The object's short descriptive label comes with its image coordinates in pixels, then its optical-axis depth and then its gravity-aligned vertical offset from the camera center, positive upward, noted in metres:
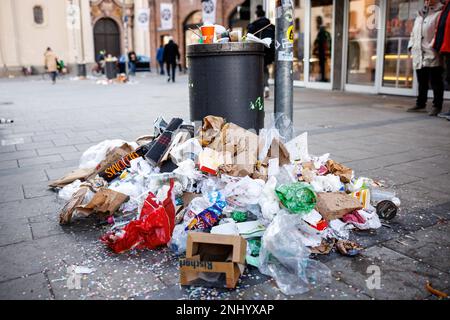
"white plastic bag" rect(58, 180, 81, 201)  3.67 -0.98
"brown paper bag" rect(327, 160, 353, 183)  3.51 -0.82
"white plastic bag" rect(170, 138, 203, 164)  3.55 -0.63
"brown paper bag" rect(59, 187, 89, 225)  3.18 -0.98
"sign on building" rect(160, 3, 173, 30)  23.44 +3.20
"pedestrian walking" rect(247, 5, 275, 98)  8.55 +0.90
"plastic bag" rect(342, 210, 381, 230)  3.00 -1.02
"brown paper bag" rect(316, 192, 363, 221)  2.95 -0.91
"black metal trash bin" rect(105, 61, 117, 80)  19.88 +0.24
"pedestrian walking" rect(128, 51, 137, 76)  25.73 +0.77
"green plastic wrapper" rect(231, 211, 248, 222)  2.97 -0.97
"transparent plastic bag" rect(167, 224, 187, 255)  2.73 -1.05
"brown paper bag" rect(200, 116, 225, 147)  3.68 -0.47
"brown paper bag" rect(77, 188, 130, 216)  3.22 -0.95
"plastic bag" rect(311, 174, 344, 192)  3.29 -0.85
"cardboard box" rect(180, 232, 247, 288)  2.27 -1.00
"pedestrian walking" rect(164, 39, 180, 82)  17.73 +0.87
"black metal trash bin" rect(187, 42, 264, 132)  3.93 -0.06
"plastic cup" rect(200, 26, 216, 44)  4.03 +0.38
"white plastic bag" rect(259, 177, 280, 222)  2.86 -0.86
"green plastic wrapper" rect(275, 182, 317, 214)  2.83 -0.82
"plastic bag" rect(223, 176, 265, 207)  3.03 -0.83
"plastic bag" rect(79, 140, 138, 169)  4.36 -0.79
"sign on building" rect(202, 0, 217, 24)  18.64 +2.78
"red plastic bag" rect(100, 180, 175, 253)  2.75 -1.00
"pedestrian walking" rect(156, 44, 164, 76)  23.14 +1.04
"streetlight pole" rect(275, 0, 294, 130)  4.09 +0.14
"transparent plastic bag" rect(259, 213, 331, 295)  2.34 -1.08
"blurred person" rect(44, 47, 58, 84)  20.41 +0.57
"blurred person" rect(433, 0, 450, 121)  7.11 +0.58
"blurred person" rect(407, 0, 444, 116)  7.52 +0.35
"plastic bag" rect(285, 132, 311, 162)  3.82 -0.66
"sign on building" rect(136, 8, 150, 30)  22.08 +2.92
